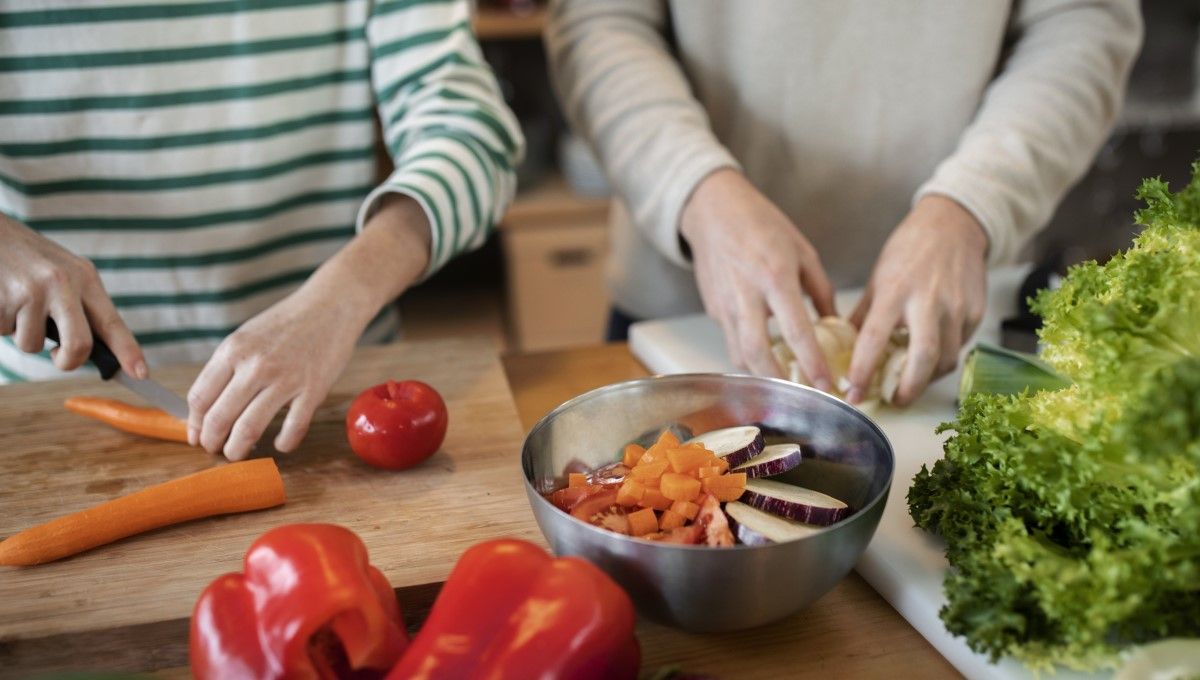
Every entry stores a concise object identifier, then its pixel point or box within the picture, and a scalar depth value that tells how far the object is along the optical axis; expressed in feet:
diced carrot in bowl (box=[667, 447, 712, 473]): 2.59
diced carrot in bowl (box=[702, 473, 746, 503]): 2.57
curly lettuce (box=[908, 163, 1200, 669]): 2.14
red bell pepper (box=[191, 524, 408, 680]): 2.15
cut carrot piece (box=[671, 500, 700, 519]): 2.52
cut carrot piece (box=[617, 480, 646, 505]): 2.55
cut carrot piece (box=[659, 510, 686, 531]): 2.51
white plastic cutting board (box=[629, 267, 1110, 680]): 2.57
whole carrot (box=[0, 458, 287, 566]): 2.87
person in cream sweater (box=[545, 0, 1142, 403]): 3.76
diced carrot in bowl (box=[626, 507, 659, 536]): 2.51
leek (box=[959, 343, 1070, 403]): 3.31
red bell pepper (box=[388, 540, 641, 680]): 2.09
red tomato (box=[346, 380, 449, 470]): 3.25
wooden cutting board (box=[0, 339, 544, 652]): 2.74
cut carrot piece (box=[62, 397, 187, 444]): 3.55
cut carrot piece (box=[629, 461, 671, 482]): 2.58
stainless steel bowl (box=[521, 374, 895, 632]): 2.30
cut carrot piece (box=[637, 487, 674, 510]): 2.55
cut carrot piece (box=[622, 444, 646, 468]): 2.80
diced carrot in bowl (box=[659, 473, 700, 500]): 2.53
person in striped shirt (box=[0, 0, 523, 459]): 3.89
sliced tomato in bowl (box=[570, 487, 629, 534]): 2.52
